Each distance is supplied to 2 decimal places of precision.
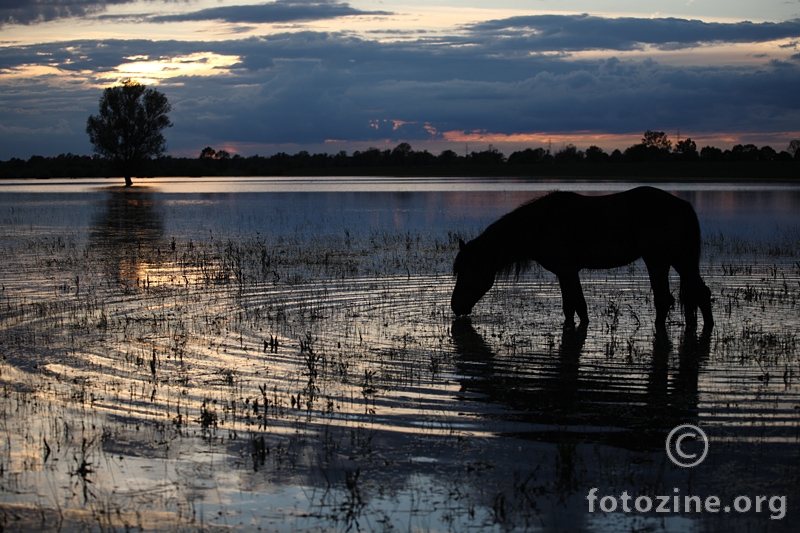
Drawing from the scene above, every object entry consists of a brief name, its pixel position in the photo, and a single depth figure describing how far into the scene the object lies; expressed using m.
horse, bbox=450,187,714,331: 9.41
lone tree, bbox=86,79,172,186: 73.38
